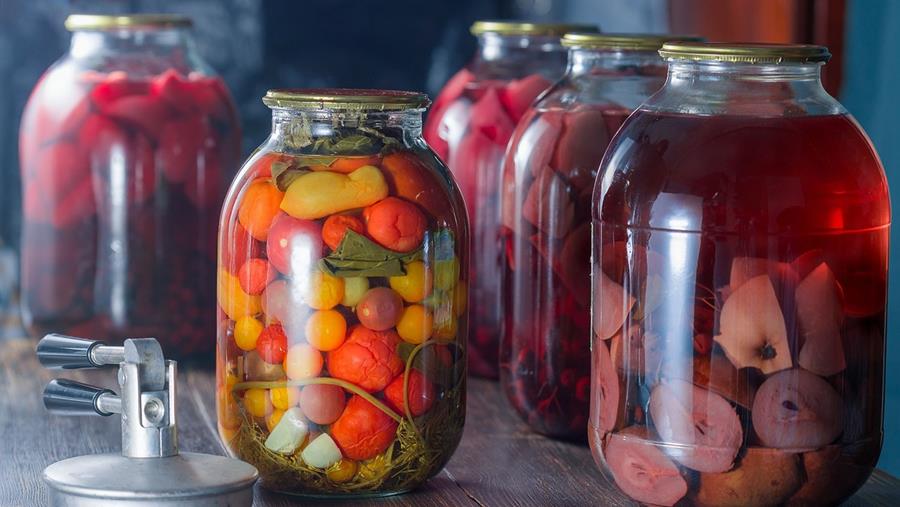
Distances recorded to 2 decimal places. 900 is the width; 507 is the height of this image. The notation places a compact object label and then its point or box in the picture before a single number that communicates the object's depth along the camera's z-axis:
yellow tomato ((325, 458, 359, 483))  1.02
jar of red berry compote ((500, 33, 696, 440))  1.14
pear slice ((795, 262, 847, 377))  0.97
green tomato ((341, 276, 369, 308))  1.02
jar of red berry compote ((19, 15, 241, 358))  1.34
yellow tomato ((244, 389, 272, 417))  1.04
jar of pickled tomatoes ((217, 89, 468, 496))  1.02
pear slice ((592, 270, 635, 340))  1.01
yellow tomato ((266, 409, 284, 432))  1.03
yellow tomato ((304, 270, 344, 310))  1.02
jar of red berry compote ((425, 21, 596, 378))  1.32
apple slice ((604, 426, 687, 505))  0.99
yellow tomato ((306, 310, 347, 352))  1.02
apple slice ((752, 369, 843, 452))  0.97
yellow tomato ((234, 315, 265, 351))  1.04
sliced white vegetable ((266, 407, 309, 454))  1.02
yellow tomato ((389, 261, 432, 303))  1.03
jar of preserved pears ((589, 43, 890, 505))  0.97
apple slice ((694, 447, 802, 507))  0.97
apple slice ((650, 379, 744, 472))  0.97
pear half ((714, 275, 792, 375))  0.97
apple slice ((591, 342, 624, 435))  1.02
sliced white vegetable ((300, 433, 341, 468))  1.02
